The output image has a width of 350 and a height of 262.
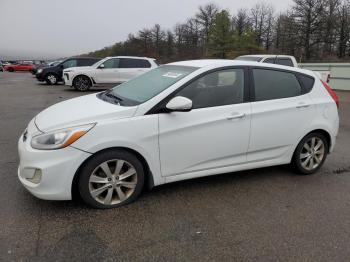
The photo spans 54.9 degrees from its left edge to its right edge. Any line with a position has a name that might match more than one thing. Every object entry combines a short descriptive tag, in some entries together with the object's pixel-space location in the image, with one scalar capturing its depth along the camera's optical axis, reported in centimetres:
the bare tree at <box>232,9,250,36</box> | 5851
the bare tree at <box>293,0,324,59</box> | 4544
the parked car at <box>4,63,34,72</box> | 4269
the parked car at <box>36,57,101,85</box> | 1911
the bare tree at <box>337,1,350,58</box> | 4441
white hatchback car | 328
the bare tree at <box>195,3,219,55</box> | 6131
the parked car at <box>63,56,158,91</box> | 1589
